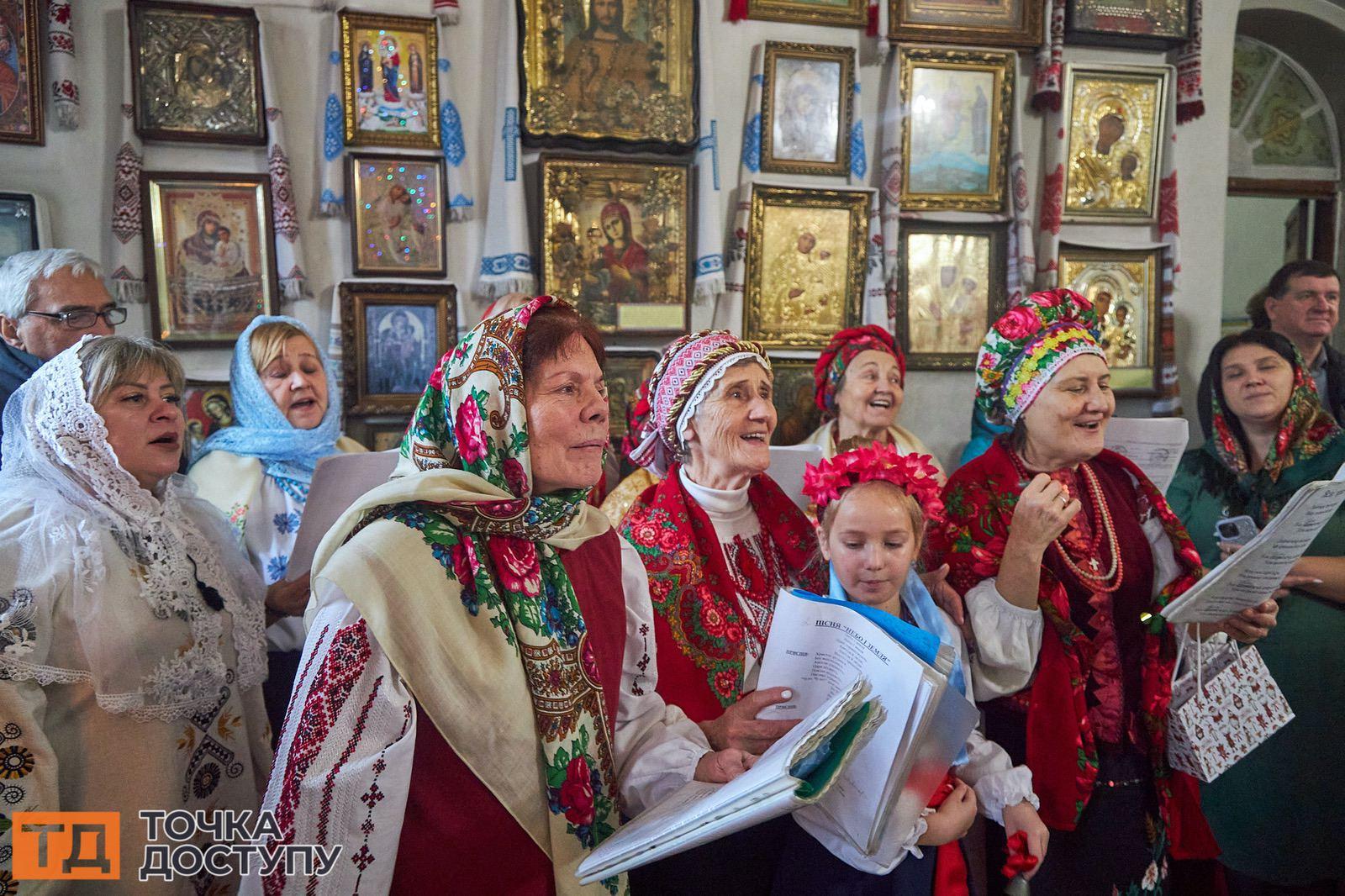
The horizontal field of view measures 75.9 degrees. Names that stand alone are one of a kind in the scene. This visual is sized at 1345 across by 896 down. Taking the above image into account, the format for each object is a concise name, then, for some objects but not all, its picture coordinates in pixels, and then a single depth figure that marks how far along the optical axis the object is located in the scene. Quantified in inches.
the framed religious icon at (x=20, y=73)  152.5
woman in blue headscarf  115.6
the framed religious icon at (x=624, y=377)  180.9
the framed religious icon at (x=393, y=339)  169.9
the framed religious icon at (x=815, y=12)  186.1
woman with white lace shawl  73.6
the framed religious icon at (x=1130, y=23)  197.8
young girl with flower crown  72.9
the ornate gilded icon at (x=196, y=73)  157.8
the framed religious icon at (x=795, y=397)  189.0
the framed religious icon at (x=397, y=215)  169.8
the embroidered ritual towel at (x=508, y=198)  171.5
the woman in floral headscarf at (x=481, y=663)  56.0
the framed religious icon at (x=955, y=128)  194.1
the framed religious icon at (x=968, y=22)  190.9
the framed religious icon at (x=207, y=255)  161.3
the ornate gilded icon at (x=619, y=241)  176.9
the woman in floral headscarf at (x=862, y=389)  159.5
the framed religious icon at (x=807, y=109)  187.9
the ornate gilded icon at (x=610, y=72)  172.6
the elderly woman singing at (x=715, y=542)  82.3
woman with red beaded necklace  89.0
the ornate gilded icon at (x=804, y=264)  189.3
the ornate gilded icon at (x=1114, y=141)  201.5
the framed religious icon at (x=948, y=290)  198.7
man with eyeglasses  108.1
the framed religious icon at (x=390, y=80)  167.3
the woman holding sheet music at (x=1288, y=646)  116.7
